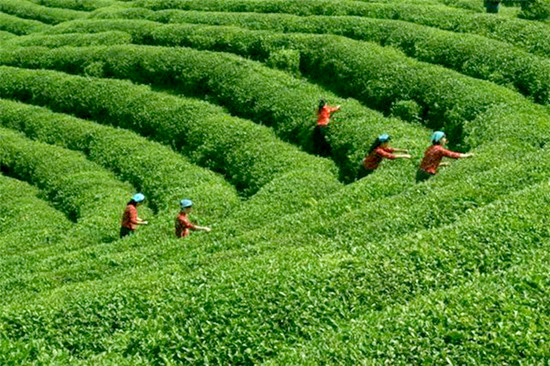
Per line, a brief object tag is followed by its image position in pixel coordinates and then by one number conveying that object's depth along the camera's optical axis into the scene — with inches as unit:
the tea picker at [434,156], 1067.9
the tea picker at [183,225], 1115.9
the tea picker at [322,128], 1507.1
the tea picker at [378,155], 1179.3
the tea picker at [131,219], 1210.6
